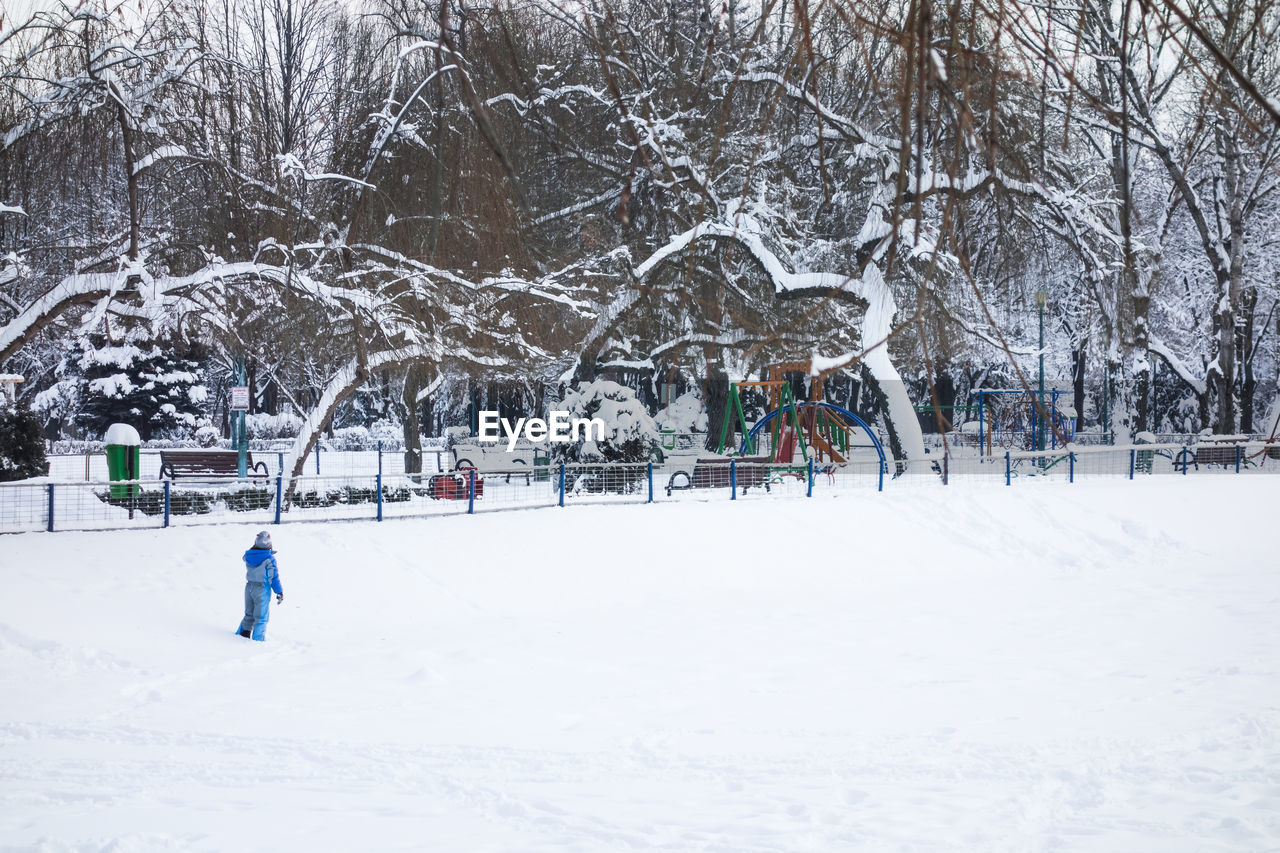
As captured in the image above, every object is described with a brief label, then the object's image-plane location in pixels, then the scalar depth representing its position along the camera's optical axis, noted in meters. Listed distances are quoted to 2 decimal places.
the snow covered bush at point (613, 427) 26.36
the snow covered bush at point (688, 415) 44.47
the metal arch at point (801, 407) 26.08
